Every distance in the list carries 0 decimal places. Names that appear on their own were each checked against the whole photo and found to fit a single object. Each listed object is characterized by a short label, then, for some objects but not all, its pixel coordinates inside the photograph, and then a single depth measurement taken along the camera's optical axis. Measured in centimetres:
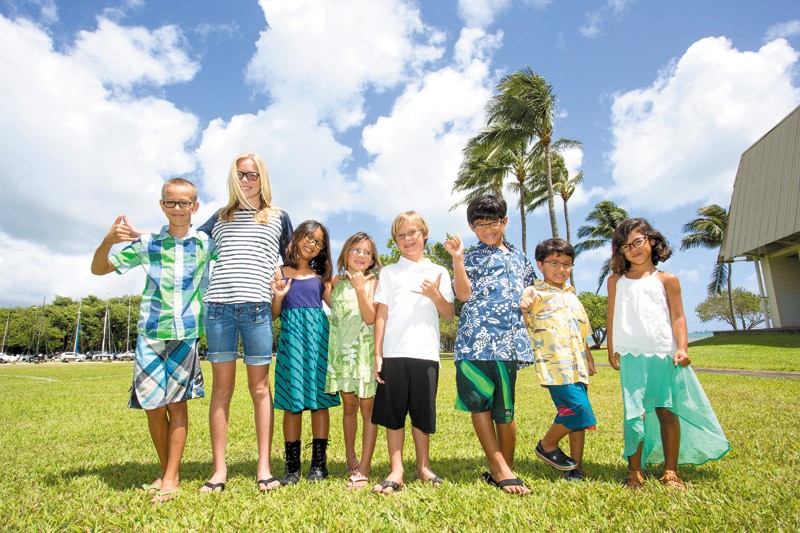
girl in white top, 305
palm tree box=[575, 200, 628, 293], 3506
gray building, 1984
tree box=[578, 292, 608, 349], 3212
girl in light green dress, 322
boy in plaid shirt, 298
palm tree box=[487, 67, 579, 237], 2059
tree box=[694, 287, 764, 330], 5228
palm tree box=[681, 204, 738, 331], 3506
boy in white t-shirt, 305
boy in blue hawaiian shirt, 302
